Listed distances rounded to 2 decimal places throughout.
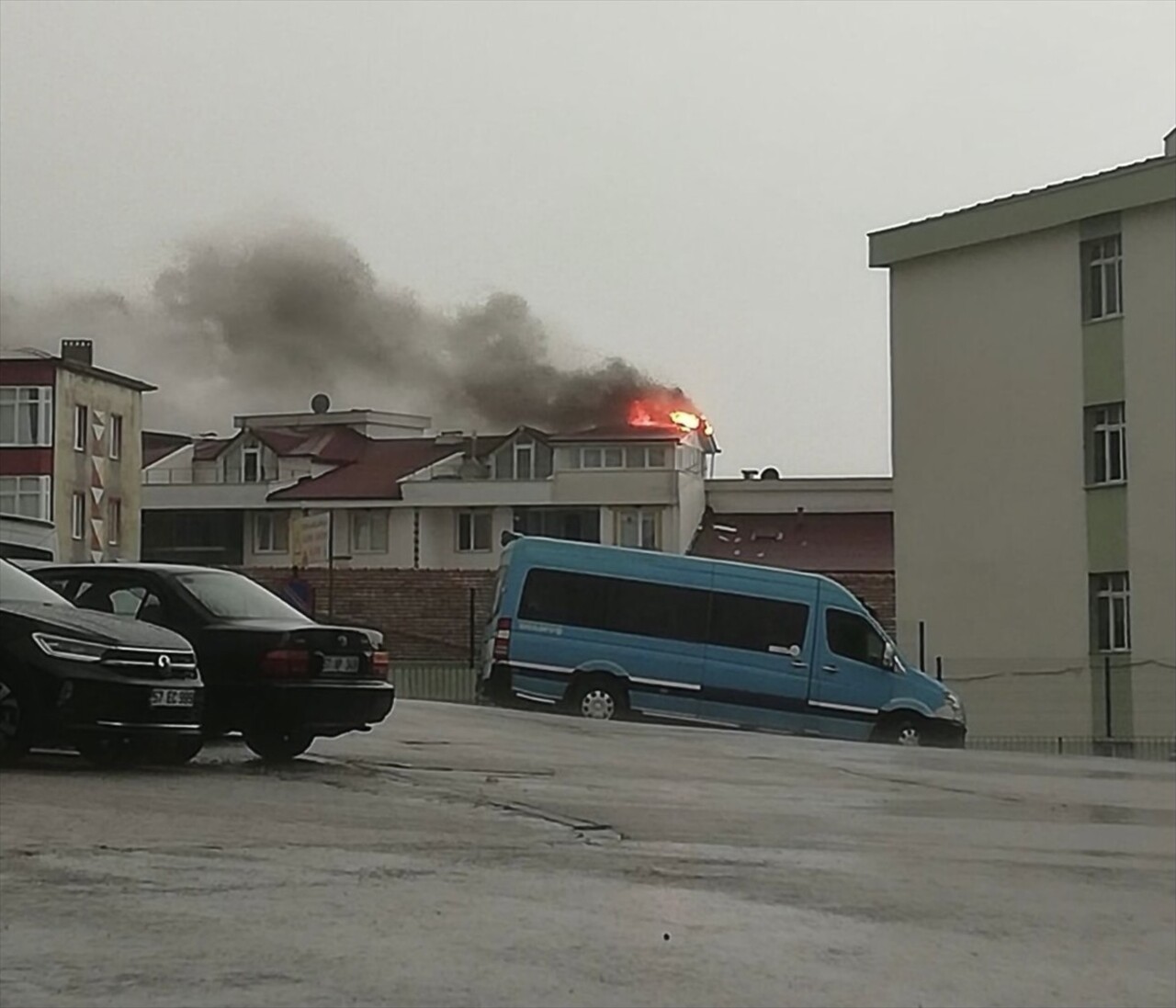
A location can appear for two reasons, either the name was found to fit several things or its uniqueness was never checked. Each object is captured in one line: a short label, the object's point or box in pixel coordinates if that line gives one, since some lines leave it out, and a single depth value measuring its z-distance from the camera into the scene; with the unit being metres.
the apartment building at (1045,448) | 37.81
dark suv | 14.46
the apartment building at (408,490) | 79.12
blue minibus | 30.02
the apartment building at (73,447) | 69.75
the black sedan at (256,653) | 16.16
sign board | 69.62
